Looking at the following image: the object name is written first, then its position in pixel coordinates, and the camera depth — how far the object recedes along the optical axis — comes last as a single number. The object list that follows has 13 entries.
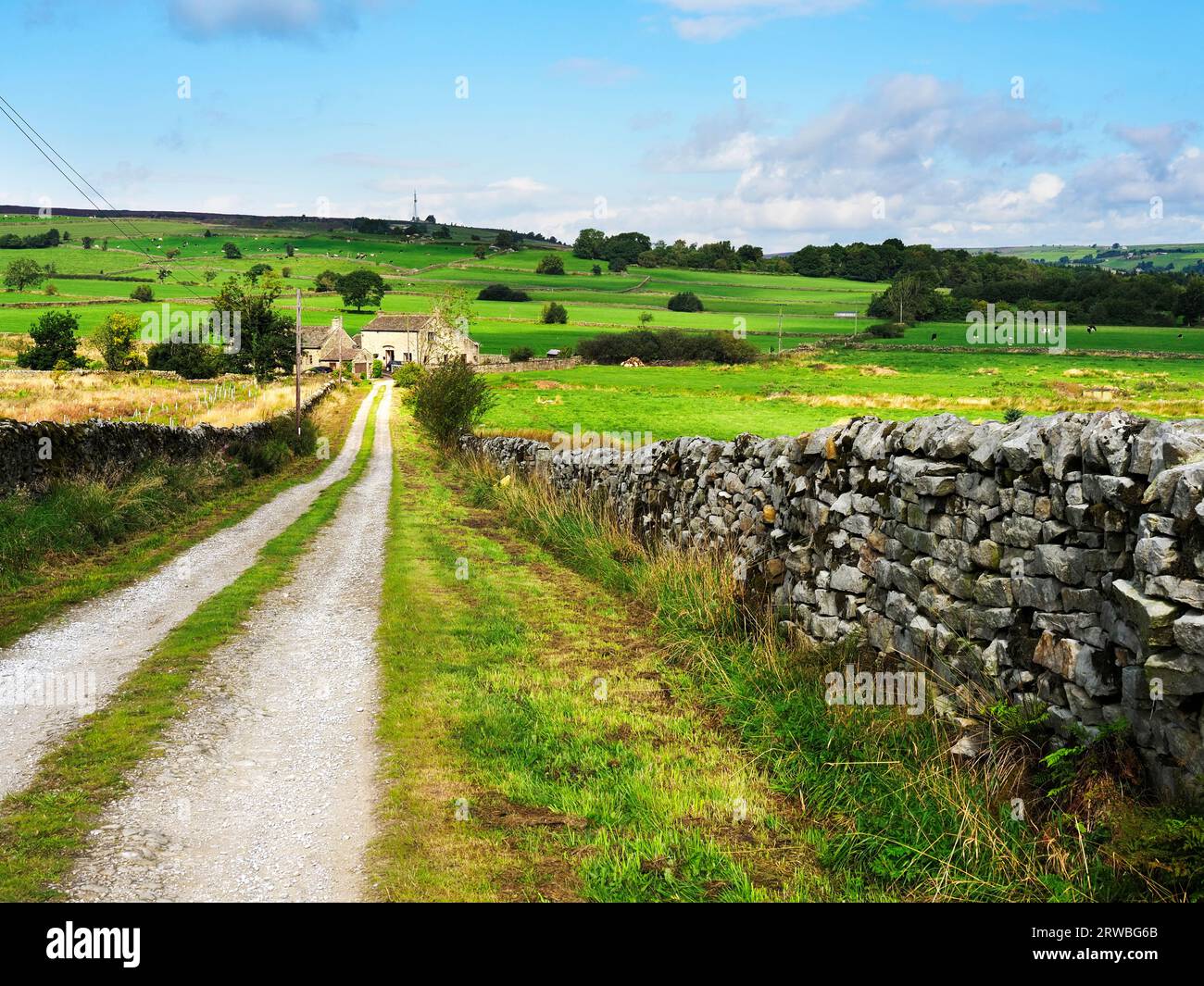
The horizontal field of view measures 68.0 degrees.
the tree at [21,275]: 124.25
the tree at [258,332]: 84.06
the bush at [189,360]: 79.88
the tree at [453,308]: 68.00
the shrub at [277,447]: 29.41
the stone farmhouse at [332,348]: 111.94
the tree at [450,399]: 37.47
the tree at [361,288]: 139.62
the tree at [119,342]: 83.75
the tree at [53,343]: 75.81
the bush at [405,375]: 82.12
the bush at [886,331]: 112.50
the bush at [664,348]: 104.00
